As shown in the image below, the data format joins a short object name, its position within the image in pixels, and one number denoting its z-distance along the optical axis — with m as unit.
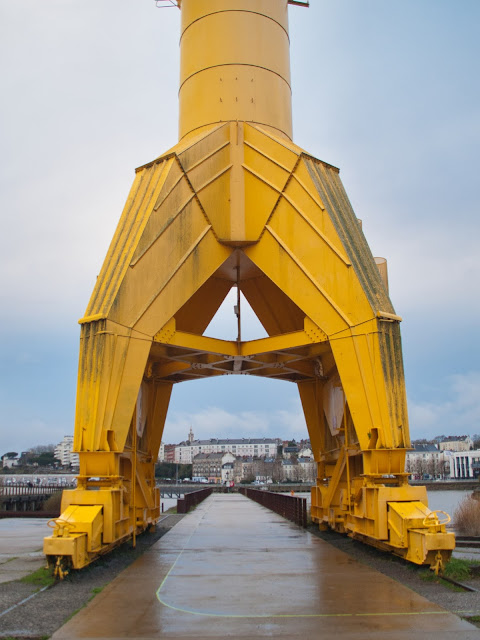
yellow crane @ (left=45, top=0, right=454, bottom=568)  11.14
